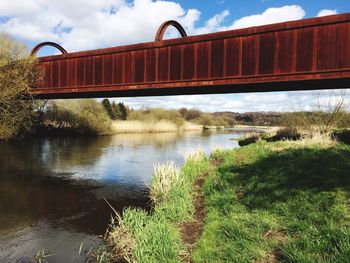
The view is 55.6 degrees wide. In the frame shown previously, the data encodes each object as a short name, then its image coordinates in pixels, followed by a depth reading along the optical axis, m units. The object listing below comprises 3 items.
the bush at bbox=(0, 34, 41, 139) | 20.91
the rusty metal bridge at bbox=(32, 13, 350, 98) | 11.58
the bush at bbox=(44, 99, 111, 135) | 37.56
